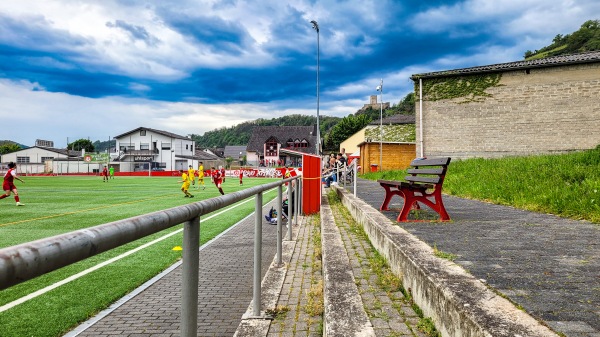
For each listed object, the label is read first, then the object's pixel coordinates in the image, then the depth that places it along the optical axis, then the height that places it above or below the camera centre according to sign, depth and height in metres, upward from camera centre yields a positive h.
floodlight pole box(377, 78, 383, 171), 34.62 +0.95
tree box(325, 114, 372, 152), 99.94 +9.38
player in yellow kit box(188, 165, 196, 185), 24.23 -0.47
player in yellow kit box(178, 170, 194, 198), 19.61 -0.97
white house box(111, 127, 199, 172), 77.62 +3.23
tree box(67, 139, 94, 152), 132.38 +6.79
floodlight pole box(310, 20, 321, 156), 30.58 +10.71
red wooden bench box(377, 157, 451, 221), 5.92 -0.36
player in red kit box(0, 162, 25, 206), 15.83 -0.62
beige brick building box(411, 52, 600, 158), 21.36 +3.19
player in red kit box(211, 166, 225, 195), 21.57 -0.66
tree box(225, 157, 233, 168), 102.11 +1.11
